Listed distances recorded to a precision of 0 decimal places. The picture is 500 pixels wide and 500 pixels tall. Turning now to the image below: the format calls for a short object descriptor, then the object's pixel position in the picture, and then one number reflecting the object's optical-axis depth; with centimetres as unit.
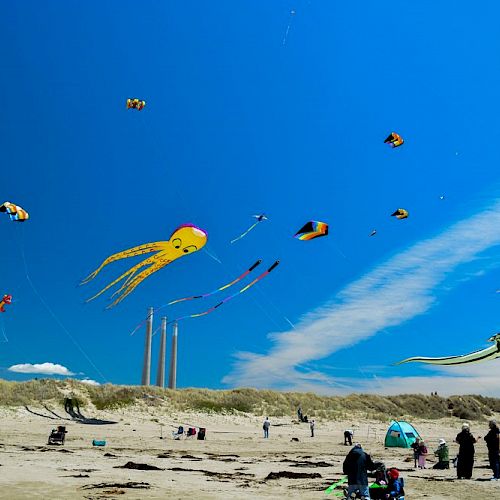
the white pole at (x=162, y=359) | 5936
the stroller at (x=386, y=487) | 925
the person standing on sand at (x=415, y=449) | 1600
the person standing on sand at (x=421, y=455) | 1584
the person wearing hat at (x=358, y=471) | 938
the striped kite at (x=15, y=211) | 2253
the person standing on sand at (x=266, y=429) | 3168
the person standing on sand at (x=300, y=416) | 4268
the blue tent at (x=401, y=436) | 2612
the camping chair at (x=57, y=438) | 2120
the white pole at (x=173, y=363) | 6000
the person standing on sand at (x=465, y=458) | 1334
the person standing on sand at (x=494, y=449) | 1302
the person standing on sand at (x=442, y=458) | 1577
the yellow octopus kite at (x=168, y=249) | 2130
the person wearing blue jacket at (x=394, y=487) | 920
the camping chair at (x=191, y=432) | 2760
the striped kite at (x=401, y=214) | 2580
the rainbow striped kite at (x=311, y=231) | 2112
